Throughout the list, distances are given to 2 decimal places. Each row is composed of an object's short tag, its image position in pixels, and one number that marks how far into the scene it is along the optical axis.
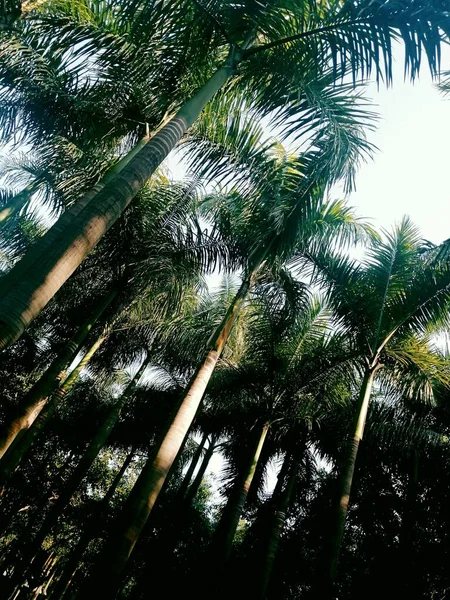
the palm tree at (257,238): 3.78
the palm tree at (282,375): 8.65
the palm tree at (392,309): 7.09
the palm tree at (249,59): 2.48
